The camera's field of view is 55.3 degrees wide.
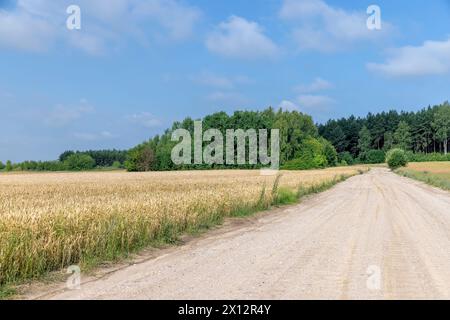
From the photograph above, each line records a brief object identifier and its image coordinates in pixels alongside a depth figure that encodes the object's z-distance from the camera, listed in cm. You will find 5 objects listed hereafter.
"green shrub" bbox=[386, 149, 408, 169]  10719
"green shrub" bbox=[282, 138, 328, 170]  10438
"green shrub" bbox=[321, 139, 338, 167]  13296
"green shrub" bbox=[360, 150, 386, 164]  15750
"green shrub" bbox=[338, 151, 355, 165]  16362
